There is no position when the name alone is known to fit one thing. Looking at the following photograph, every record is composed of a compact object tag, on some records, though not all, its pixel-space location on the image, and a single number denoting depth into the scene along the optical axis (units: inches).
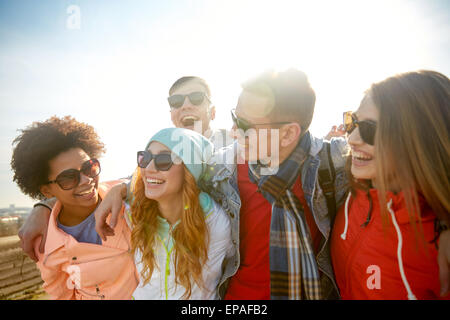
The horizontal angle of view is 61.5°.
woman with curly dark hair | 44.3
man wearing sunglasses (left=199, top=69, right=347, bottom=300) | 40.1
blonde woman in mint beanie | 41.1
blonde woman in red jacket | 35.2
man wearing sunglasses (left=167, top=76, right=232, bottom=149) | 59.9
